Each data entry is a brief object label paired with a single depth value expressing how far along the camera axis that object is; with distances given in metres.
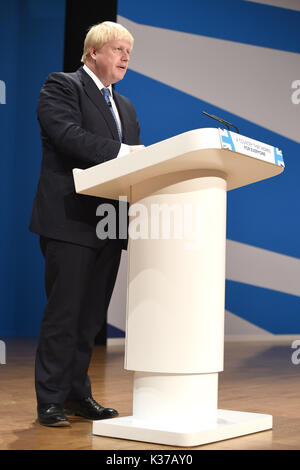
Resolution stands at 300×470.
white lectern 4.98
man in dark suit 5.36
